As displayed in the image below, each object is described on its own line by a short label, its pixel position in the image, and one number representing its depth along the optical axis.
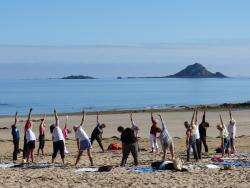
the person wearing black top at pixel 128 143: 18.38
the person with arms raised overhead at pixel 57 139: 18.53
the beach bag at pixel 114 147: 23.63
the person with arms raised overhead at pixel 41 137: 21.70
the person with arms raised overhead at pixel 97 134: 22.77
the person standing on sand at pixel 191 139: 19.16
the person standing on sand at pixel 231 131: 21.53
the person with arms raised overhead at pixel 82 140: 18.34
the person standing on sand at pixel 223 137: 20.83
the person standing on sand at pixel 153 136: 22.36
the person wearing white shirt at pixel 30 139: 19.02
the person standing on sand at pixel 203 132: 21.91
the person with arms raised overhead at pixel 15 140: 20.21
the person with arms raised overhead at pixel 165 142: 18.92
